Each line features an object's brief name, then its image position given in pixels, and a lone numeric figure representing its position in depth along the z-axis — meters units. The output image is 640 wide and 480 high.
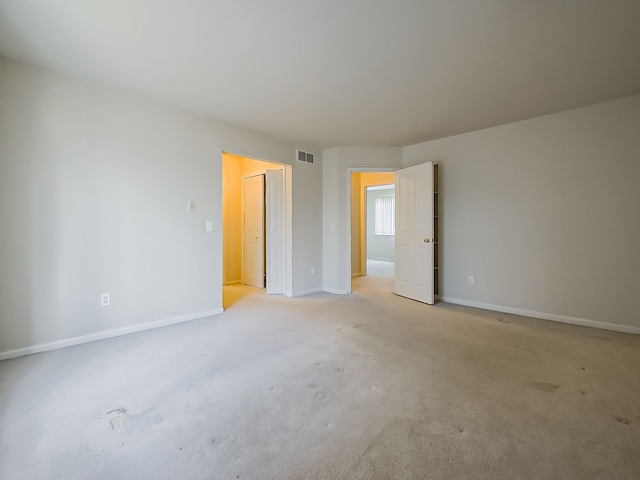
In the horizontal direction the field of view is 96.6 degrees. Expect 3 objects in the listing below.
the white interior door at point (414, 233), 4.11
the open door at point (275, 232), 4.75
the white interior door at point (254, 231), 5.16
